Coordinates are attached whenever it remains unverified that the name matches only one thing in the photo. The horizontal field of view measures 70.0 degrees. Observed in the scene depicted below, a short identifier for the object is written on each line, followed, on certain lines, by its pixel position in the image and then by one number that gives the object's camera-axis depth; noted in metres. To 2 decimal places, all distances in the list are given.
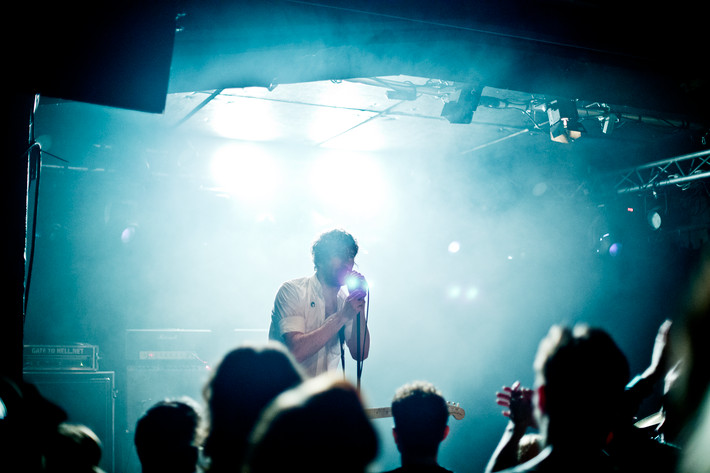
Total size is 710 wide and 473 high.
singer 2.69
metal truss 5.68
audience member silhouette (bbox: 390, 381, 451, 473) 1.72
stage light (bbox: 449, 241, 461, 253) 8.32
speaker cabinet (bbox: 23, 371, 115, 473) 5.30
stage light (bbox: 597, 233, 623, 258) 7.00
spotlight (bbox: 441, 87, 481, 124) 4.07
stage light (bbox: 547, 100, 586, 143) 4.82
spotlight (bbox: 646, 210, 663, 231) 6.45
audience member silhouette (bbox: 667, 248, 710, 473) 1.77
